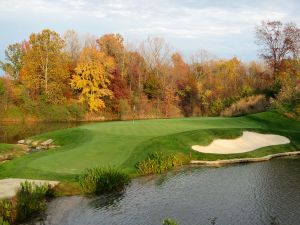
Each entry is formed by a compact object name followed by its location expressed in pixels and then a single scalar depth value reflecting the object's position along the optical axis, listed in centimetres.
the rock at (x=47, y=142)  3247
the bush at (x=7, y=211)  1302
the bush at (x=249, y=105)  4778
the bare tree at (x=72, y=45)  8441
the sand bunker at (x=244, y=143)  2531
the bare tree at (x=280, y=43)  5872
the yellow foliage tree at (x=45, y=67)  6638
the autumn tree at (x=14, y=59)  8119
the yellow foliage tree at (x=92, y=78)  6600
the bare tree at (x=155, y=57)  8512
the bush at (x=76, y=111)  6512
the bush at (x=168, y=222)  816
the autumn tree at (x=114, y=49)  7838
